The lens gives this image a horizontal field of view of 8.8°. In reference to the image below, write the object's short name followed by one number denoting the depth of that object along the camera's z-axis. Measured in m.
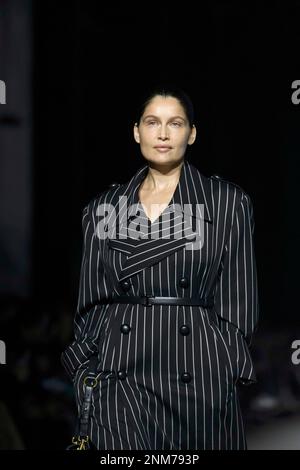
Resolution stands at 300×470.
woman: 5.79
